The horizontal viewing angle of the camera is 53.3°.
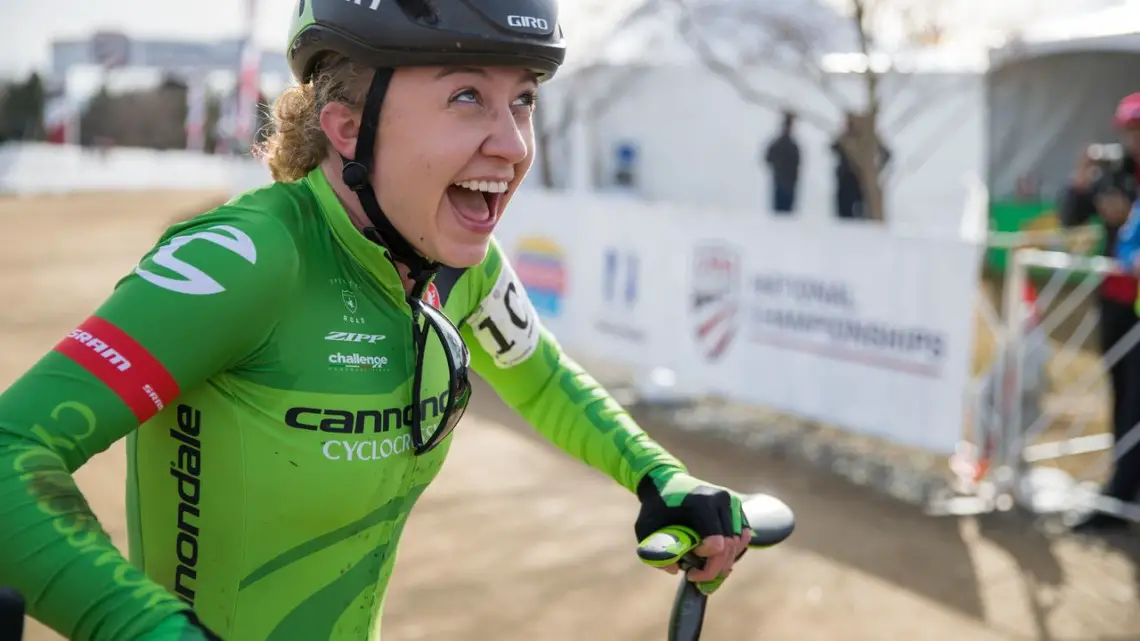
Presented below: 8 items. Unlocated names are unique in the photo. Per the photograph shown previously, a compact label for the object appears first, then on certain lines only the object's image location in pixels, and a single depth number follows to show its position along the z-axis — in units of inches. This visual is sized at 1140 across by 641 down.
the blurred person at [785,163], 557.3
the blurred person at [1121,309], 243.1
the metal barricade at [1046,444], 246.8
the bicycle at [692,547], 73.6
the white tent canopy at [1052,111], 533.3
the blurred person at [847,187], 483.6
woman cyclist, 59.9
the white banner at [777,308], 255.0
